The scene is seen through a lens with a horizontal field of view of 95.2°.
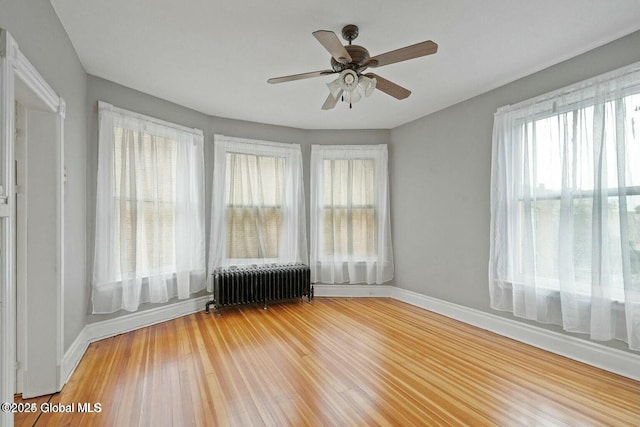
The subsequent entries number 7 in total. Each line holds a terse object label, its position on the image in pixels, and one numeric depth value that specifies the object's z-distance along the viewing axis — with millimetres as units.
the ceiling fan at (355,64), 1931
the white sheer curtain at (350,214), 4809
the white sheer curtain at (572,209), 2363
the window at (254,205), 4379
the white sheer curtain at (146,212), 3109
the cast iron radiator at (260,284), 3996
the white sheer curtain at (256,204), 4234
